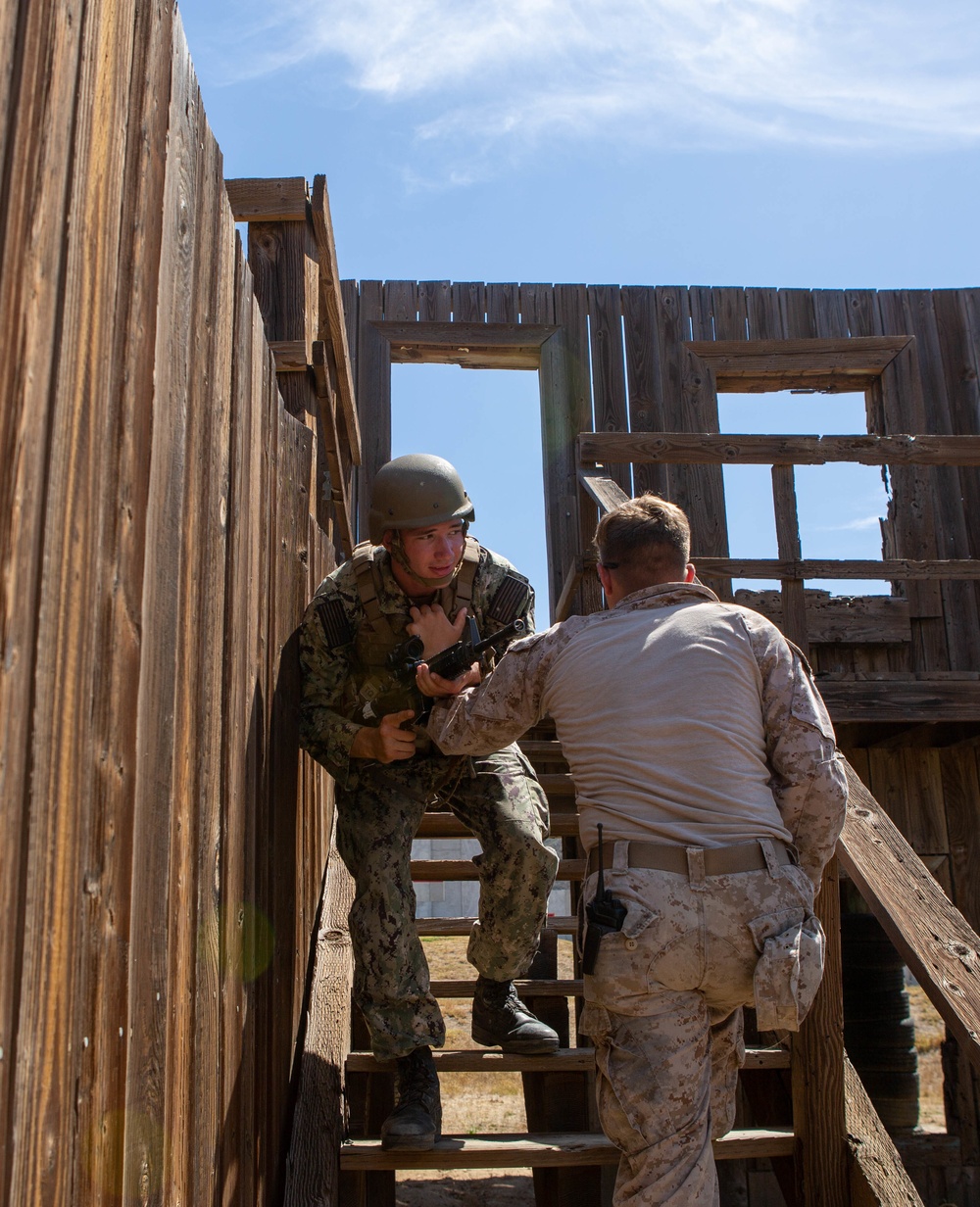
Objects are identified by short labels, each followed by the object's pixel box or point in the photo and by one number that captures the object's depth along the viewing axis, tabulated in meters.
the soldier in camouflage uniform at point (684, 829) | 2.48
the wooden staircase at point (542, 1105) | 3.06
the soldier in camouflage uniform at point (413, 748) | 3.35
